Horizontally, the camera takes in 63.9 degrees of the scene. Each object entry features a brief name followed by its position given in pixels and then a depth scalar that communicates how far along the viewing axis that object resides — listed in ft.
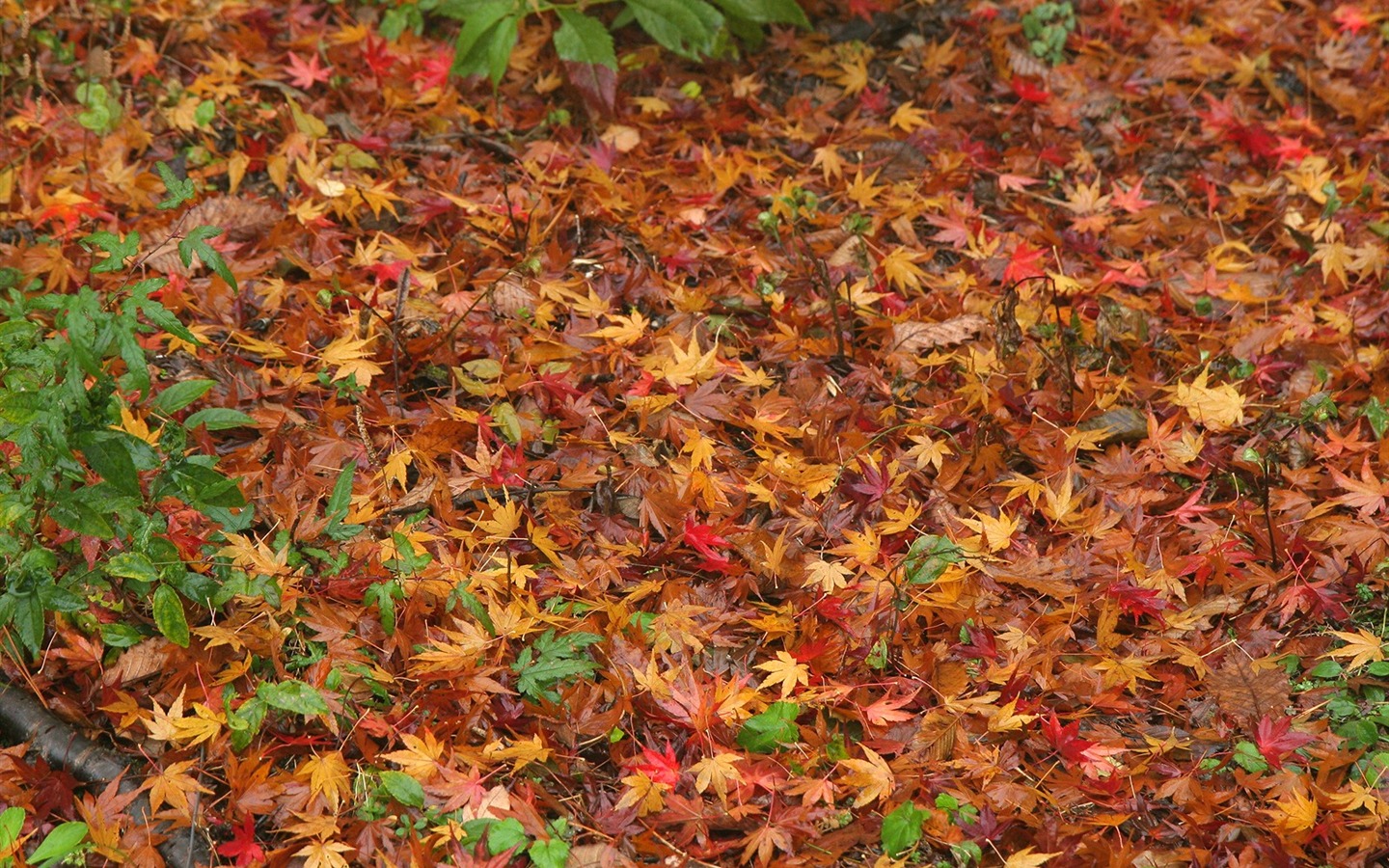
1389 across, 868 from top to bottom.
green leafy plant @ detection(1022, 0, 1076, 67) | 14.66
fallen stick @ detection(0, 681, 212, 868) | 7.34
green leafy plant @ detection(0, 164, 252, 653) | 7.22
